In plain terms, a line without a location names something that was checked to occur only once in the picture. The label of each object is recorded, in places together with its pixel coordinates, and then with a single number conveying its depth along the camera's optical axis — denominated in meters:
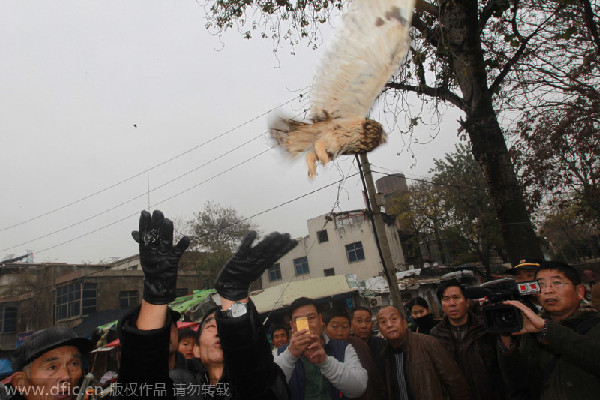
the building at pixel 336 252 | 30.94
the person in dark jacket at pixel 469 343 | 2.97
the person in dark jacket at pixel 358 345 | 3.15
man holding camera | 2.12
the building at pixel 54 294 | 22.94
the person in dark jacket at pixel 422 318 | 4.86
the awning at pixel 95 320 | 19.39
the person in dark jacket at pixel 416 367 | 2.92
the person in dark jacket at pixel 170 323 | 1.53
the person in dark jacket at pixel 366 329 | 4.01
